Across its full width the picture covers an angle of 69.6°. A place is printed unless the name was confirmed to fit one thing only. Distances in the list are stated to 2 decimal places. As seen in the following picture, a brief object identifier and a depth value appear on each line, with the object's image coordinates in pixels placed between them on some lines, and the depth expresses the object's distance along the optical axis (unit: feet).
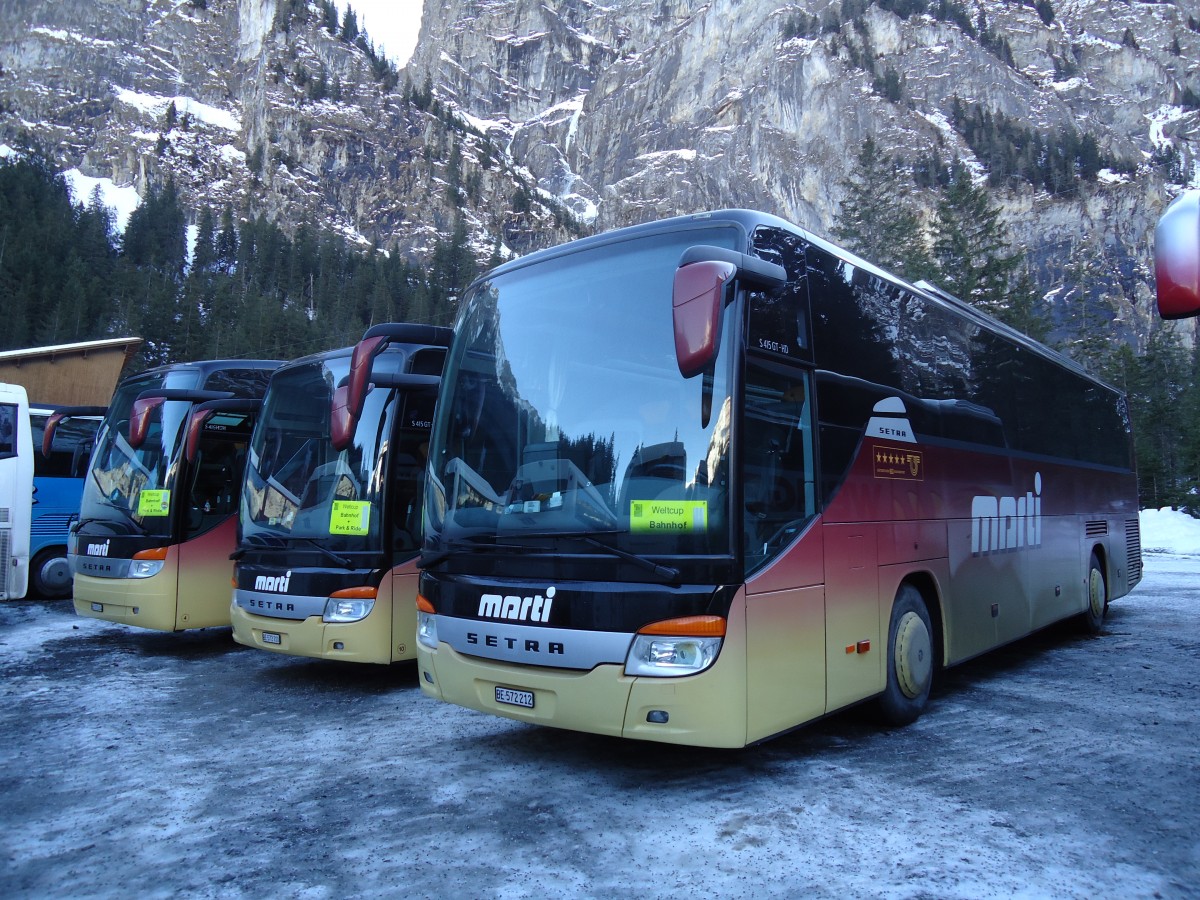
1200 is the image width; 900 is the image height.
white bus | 37.22
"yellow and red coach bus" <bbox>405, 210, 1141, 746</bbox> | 13.42
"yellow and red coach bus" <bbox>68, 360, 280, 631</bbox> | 27.81
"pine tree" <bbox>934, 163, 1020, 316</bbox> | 142.20
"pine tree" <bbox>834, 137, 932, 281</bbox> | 137.59
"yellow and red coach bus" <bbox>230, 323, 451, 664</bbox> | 21.93
